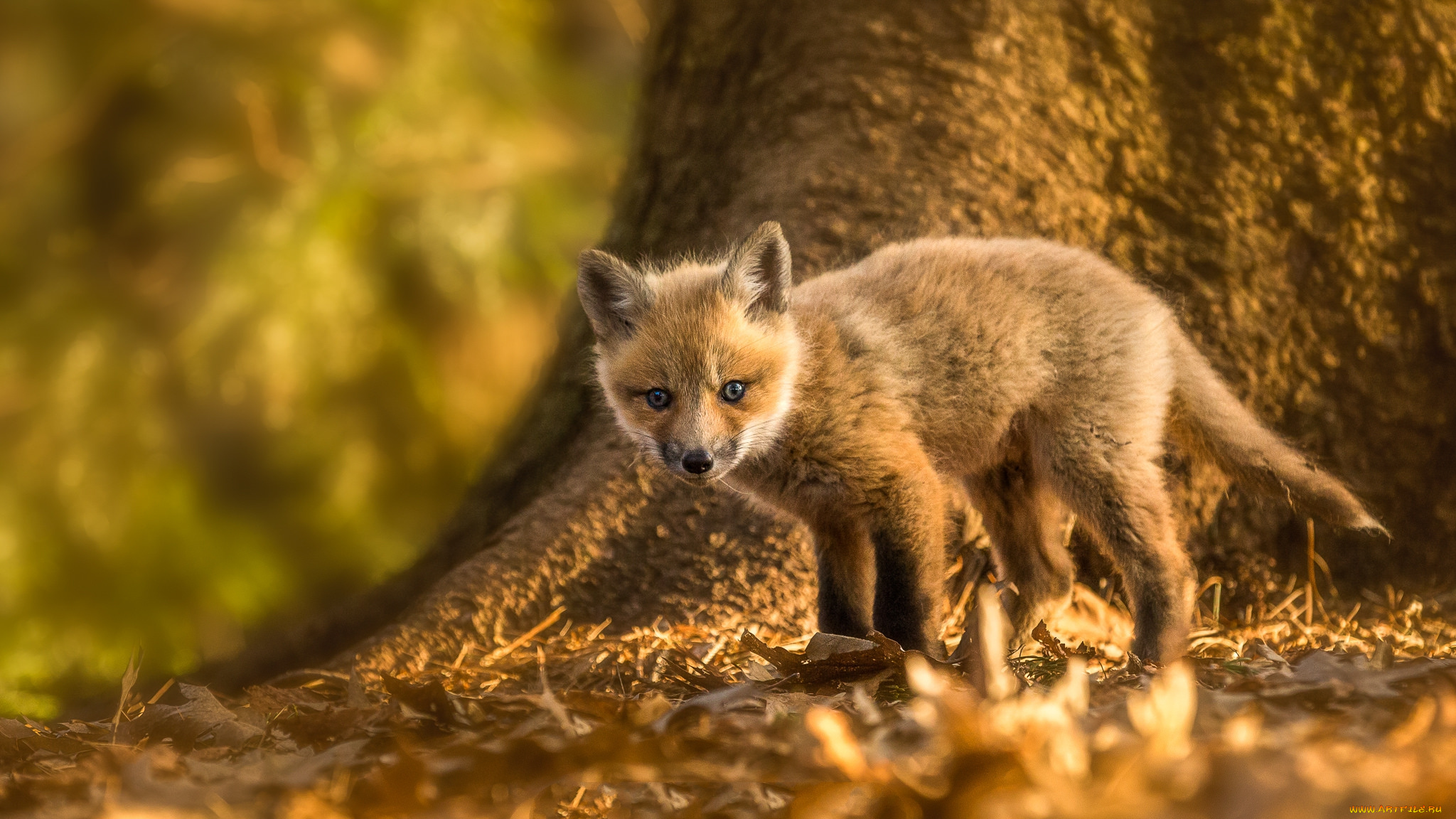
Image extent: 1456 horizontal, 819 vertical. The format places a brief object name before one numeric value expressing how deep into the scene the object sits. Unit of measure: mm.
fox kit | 6172
